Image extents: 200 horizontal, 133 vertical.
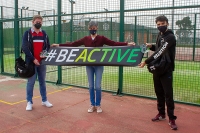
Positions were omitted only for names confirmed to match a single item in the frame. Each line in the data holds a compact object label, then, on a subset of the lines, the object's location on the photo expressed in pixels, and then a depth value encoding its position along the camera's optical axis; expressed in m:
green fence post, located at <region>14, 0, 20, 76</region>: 8.74
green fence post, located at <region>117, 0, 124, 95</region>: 6.08
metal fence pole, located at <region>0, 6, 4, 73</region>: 9.69
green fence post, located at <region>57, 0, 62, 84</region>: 7.40
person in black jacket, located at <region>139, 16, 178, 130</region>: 3.83
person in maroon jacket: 4.91
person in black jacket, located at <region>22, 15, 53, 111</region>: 4.95
